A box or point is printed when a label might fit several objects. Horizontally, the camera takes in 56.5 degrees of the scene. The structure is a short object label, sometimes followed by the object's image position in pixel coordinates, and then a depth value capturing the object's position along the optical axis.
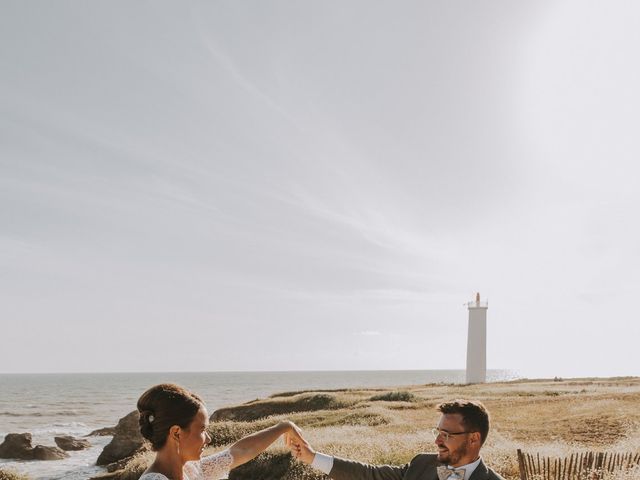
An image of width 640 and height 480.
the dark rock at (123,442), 35.20
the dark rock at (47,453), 39.75
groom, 5.44
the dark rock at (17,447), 39.69
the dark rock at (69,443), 45.09
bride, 3.72
